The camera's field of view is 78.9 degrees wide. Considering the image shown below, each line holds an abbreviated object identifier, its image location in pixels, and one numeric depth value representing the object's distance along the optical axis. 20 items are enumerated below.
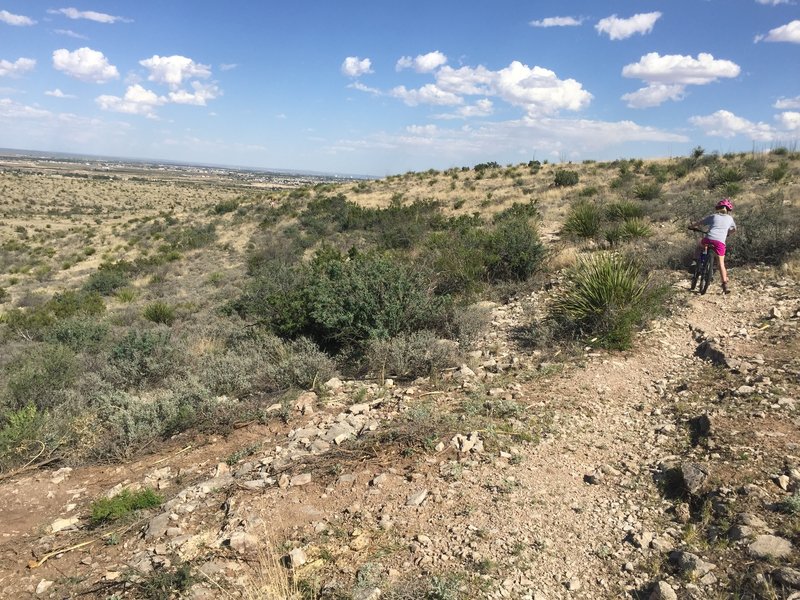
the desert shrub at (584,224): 11.89
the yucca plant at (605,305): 6.30
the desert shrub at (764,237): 9.06
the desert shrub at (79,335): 9.19
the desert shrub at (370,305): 6.81
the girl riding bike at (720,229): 7.90
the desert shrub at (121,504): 3.67
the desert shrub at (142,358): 6.97
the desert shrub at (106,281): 18.66
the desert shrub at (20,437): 4.74
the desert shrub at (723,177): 18.41
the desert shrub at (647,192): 17.92
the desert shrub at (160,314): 12.09
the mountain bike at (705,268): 7.84
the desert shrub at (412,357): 5.96
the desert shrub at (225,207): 35.05
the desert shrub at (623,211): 13.29
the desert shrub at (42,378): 6.04
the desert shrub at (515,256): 9.79
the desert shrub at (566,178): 25.14
